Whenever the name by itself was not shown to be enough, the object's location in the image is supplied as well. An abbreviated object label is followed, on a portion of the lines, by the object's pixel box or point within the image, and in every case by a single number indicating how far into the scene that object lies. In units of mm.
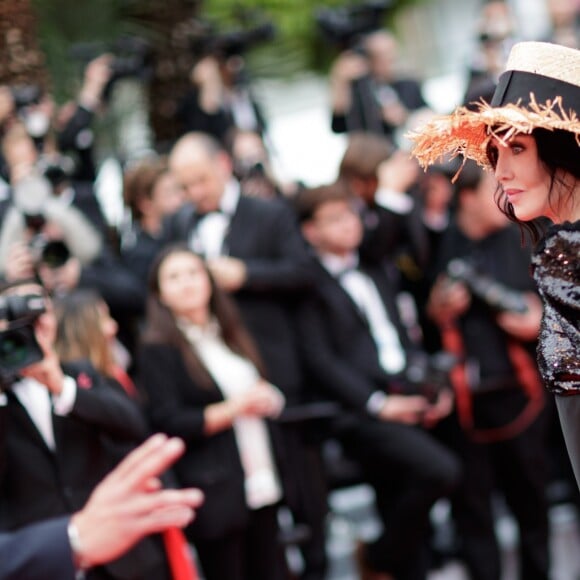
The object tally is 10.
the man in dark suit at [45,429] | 6473
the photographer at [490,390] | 10697
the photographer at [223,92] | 14304
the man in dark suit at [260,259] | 10129
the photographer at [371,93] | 14034
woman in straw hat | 4403
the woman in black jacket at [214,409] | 8855
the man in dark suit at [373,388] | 10177
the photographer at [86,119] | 12109
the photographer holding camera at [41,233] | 9277
